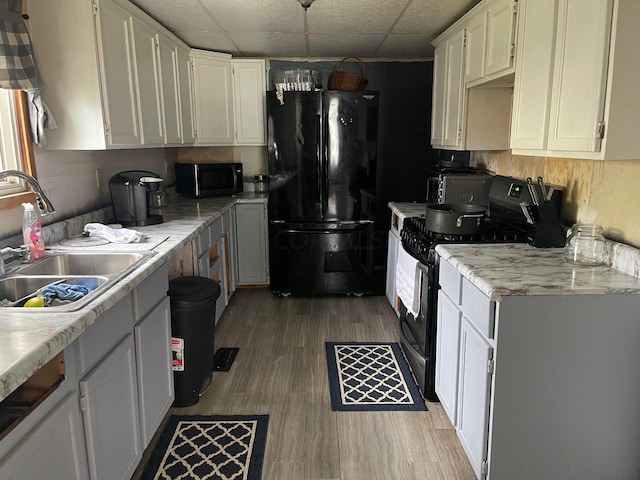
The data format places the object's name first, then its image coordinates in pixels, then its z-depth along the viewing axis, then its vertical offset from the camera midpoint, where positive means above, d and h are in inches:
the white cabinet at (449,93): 128.1 +16.0
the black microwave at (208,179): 168.1 -10.1
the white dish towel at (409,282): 104.0 -30.9
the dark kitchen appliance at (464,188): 124.6 -10.4
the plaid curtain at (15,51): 79.5 +17.3
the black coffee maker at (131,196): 112.3 -10.4
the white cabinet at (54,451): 43.8 -30.2
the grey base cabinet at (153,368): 77.9 -37.7
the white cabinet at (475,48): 111.3 +24.3
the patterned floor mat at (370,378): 102.3 -53.8
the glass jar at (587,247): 77.9 -16.3
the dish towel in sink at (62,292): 65.0 -19.3
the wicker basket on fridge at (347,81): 162.4 +23.3
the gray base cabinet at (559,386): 66.1 -33.8
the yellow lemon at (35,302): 61.2 -19.2
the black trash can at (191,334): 96.5 -37.7
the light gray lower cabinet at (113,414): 59.5 -35.9
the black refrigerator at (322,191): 158.4 -13.9
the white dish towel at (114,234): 95.8 -16.6
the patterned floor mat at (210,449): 81.1 -54.3
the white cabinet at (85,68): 89.8 +16.3
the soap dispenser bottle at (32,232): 79.7 -13.3
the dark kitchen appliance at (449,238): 93.4 -18.3
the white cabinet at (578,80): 63.6 +10.2
